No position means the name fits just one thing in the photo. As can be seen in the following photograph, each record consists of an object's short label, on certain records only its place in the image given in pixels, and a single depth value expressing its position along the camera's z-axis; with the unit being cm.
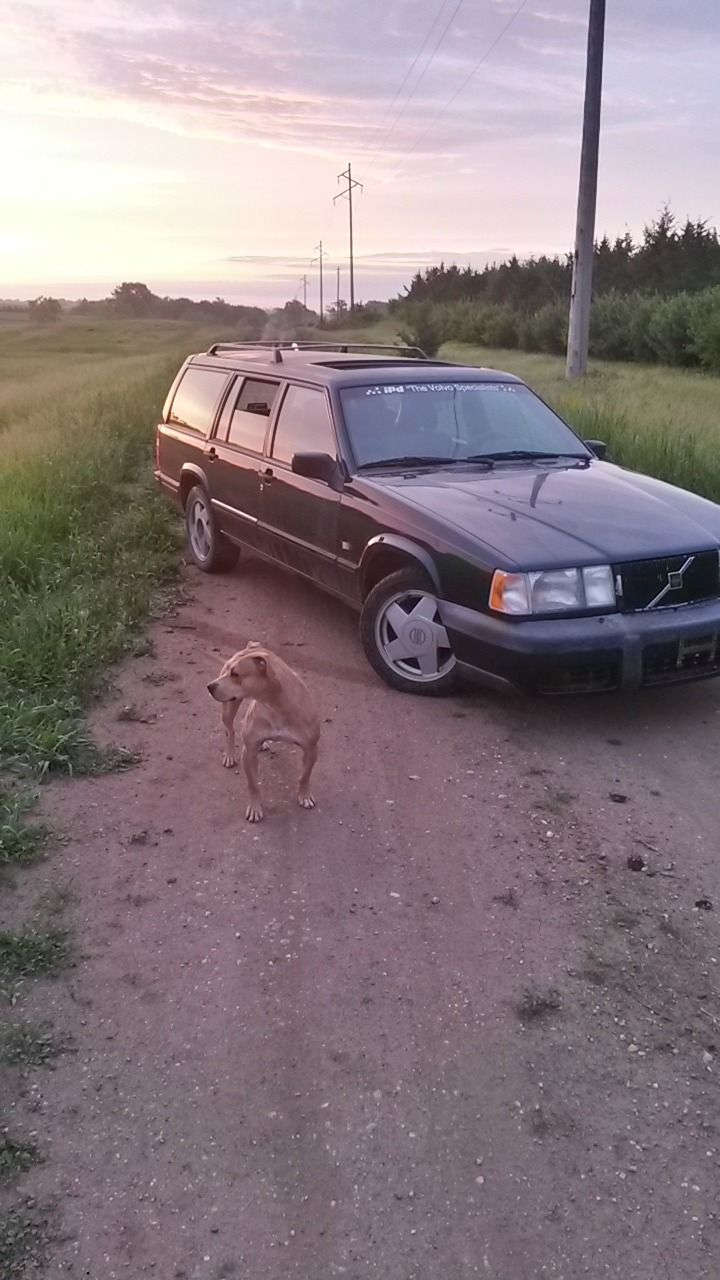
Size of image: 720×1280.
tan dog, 414
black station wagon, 495
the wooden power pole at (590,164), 1864
